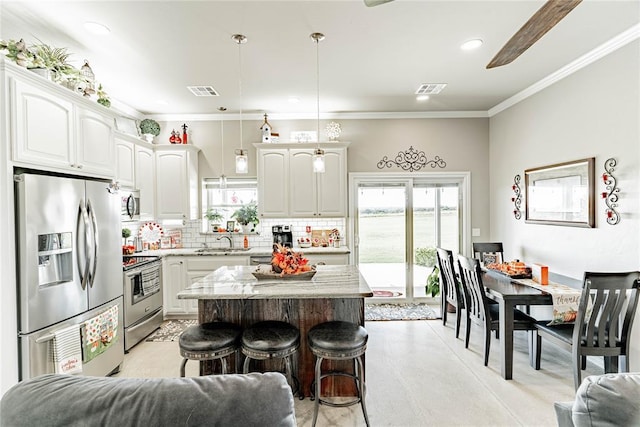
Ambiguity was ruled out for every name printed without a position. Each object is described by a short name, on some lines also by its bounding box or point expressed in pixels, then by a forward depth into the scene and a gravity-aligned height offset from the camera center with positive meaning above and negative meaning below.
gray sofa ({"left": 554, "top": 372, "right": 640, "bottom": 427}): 1.14 -0.69
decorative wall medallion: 5.16 +0.73
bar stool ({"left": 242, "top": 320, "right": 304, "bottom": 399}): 2.20 -0.87
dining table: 2.86 -0.83
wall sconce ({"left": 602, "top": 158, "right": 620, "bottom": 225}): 2.96 +0.12
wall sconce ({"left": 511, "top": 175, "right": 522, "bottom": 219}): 4.41 +0.13
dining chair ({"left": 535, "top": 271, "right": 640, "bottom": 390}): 2.46 -0.88
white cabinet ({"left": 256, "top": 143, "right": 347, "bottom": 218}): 4.89 +0.42
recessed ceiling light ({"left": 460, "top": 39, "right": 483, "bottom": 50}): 2.90 +1.45
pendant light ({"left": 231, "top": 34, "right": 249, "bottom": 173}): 2.86 +0.49
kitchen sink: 4.74 -0.55
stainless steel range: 3.61 -0.98
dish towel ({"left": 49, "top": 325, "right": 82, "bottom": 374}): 2.36 -0.99
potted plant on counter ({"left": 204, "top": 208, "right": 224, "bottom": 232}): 5.11 -0.08
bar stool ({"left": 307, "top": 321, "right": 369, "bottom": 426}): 2.18 -0.89
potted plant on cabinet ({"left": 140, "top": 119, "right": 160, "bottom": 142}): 4.86 +1.25
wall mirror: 3.23 +0.13
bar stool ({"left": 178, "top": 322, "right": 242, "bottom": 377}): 2.20 -0.87
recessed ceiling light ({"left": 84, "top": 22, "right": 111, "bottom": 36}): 2.57 +1.46
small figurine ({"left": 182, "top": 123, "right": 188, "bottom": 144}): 4.98 +1.18
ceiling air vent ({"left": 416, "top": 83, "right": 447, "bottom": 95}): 3.95 +1.47
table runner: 2.79 -0.84
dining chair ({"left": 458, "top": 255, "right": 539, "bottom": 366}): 3.08 -1.02
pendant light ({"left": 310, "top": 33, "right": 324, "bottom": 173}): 2.78 +0.54
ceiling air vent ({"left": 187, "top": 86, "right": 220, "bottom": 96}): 3.99 +1.50
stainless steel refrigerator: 2.20 -0.46
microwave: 4.38 +0.11
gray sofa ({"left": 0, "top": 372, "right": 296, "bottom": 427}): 1.06 -0.62
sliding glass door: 5.25 -0.29
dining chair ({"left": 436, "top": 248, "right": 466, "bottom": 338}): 3.84 -0.93
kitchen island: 2.63 -0.80
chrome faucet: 5.11 -0.42
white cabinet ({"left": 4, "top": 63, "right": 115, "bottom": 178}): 2.16 +0.65
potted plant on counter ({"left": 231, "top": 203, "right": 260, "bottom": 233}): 5.10 -0.07
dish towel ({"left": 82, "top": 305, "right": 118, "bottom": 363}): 2.66 -1.01
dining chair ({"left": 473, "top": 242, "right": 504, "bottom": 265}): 4.40 -0.56
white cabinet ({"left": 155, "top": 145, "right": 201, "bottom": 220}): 4.87 +0.44
